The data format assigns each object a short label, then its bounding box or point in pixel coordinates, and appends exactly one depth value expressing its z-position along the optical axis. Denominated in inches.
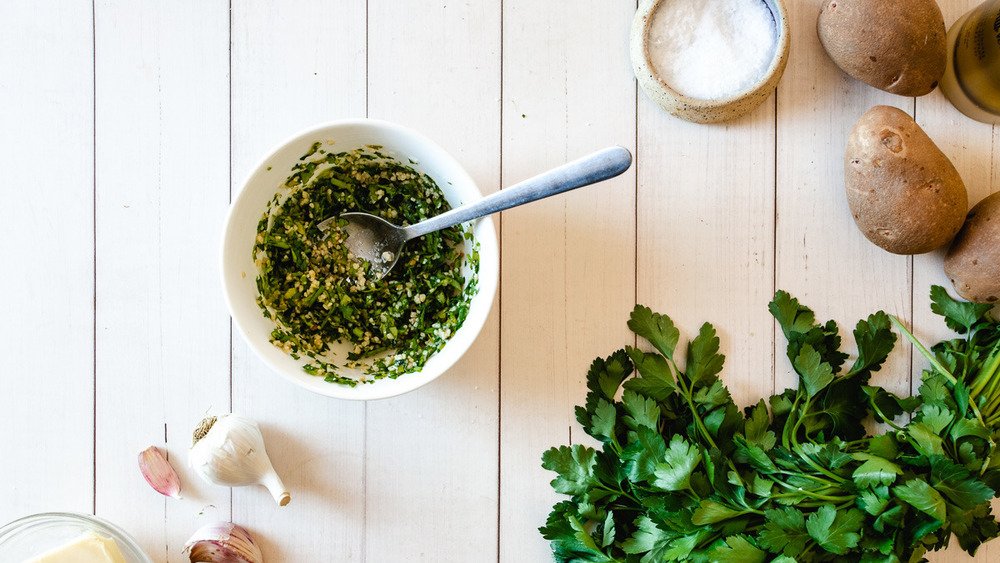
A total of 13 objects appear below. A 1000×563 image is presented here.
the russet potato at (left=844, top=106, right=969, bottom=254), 36.4
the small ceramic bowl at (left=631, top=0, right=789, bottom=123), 36.9
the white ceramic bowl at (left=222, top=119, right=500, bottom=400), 33.3
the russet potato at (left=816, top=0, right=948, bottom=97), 36.2
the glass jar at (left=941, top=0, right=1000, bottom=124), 36.7
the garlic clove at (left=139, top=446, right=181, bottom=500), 38.5
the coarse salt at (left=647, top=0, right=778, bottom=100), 37.7
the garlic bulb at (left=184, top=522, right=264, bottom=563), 37.5
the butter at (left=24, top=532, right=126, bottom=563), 34.9
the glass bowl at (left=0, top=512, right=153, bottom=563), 37.0
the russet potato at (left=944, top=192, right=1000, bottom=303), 36.9
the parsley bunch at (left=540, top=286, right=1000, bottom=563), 35.1
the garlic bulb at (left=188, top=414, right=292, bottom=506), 36.6
